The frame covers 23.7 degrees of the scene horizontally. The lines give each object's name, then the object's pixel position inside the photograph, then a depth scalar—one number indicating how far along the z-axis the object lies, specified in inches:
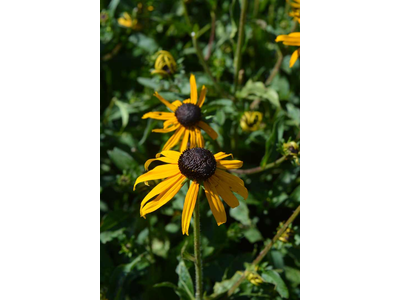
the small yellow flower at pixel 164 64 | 21.9
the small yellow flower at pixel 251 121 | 22.2
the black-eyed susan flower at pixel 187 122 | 20.8
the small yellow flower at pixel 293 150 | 20.7
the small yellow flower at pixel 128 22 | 25.6
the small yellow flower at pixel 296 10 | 22.3
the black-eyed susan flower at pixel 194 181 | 18.4
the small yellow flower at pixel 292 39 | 21.4
